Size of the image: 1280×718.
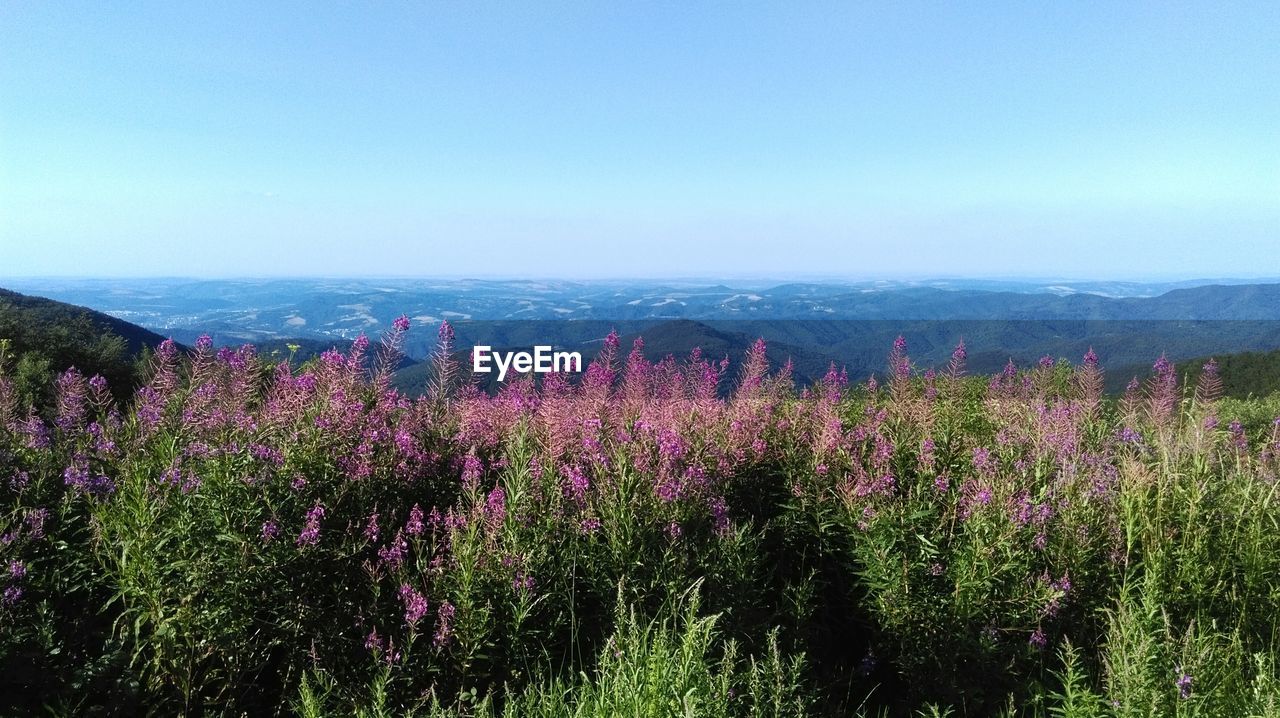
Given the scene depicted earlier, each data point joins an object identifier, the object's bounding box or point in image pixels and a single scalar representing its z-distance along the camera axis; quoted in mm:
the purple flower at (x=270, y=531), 2848
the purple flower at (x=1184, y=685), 2748
